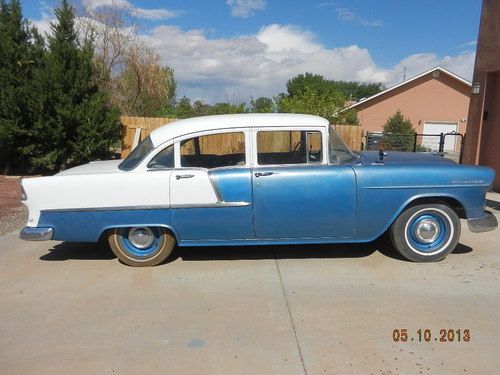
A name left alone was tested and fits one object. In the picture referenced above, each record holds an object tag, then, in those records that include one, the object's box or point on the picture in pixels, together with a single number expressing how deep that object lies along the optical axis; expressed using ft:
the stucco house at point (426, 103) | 101.19
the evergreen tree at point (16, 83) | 32.63
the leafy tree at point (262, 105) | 63.21
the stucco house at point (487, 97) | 29.53
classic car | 14.11
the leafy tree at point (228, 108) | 55.91
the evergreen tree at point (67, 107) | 33.27
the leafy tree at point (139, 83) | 56.95
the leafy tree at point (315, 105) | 52.12
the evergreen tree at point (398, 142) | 47.96
